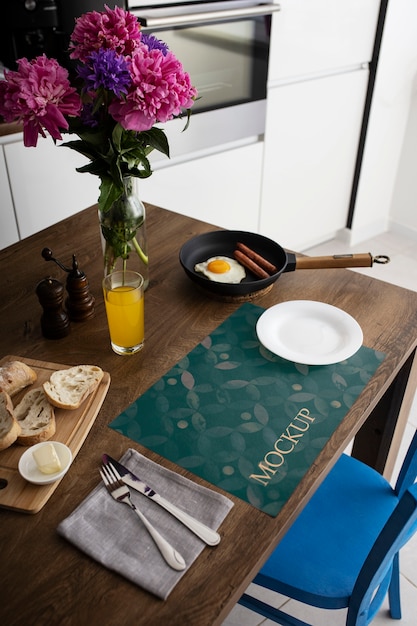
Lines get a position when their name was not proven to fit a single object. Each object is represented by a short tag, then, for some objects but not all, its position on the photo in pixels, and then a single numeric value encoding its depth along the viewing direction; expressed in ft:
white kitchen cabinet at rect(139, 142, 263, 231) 7.84
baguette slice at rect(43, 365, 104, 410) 3.42
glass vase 3.92
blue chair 3.73
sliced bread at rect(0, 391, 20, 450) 3.13
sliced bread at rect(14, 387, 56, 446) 3.20
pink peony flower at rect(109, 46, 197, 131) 3.27
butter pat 3.01
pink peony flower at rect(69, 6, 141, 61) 3.39
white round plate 3.92
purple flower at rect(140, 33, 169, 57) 3.50
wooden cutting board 2.91
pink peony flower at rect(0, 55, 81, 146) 3.28
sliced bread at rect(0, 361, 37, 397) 3.48
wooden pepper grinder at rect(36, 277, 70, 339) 3.88
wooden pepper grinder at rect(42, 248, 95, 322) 4.09
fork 2.70
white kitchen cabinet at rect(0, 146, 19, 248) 6.49
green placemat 3.12
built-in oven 6.77
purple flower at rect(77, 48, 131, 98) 3.21
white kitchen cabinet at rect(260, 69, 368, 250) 8.70
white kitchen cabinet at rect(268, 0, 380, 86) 7.92
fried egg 4.49
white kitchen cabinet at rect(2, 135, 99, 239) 6.57
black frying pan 4.33
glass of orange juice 3.73
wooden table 2.54
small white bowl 2.98
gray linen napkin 2.66
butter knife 2.79
